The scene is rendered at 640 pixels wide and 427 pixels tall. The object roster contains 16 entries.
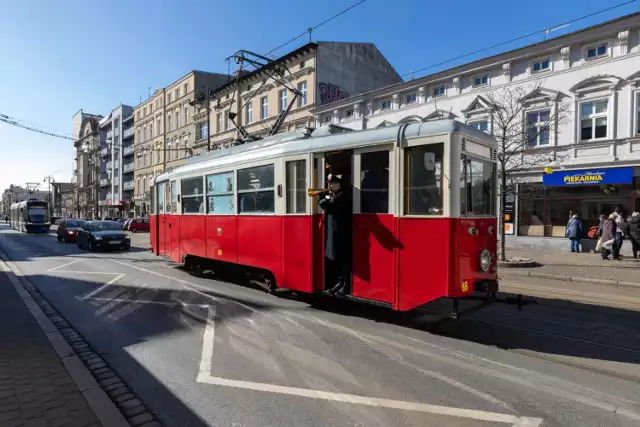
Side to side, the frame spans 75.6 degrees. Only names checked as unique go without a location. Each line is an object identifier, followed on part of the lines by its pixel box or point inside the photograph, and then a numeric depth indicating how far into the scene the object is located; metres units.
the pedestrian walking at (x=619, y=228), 14.26
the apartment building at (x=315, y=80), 29.73
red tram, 5.24
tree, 17.33
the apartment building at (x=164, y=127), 47.31
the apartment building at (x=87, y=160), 80.62
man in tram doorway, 6.18
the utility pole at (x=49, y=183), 86.61
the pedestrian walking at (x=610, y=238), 14.15
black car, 18.81
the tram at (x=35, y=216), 38.53
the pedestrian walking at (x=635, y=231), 13.77
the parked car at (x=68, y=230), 24.78
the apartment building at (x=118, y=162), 67.06
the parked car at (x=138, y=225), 37.50
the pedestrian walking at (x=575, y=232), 16.23
